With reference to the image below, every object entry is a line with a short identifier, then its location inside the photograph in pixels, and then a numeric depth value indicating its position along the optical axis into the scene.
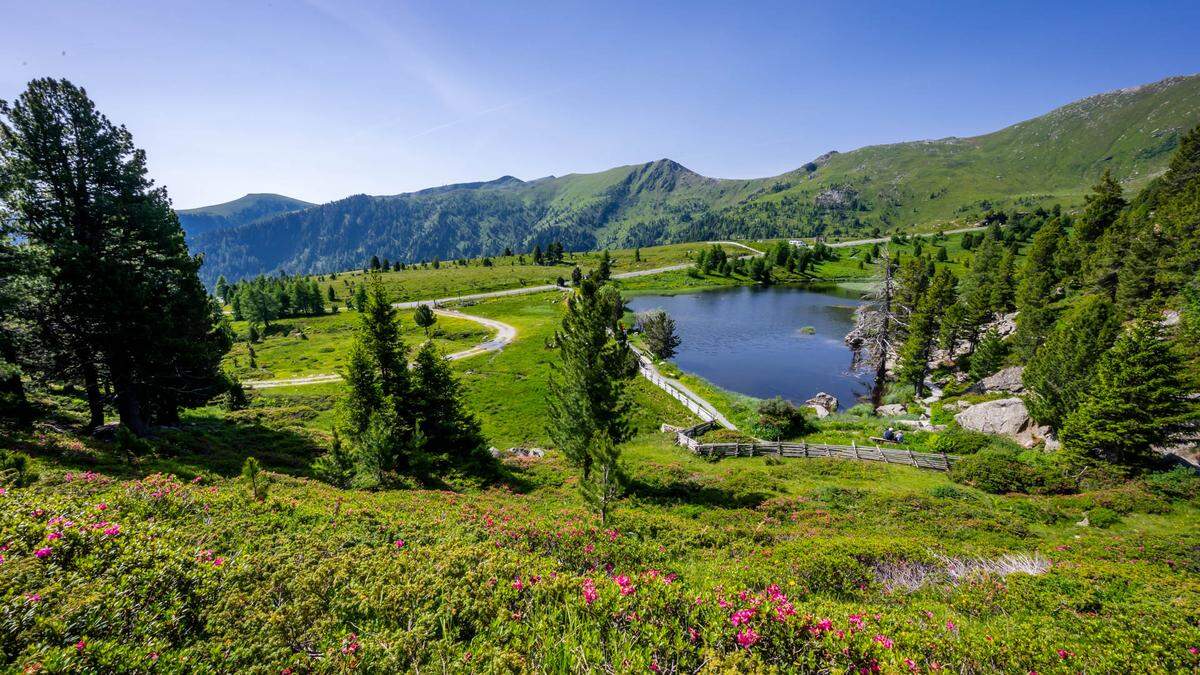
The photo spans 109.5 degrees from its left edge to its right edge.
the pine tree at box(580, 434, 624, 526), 16.50
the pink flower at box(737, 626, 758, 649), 7.10
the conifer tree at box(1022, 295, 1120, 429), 28.72
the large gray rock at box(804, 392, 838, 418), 45.62
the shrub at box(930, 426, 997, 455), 30.58
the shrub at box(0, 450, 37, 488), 11.32
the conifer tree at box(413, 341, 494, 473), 26.84
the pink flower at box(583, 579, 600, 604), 7.85
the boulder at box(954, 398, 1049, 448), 31.78
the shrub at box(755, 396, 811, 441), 35.97
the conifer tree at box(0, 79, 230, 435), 18.41
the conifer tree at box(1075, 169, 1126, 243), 68.19
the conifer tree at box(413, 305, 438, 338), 79.00
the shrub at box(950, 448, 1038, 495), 24.33
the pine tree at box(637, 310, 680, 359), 61.88
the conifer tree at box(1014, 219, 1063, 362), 45.56
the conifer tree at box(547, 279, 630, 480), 20.47
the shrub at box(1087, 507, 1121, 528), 19.48
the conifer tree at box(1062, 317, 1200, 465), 22.36
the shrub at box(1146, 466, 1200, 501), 20.78
